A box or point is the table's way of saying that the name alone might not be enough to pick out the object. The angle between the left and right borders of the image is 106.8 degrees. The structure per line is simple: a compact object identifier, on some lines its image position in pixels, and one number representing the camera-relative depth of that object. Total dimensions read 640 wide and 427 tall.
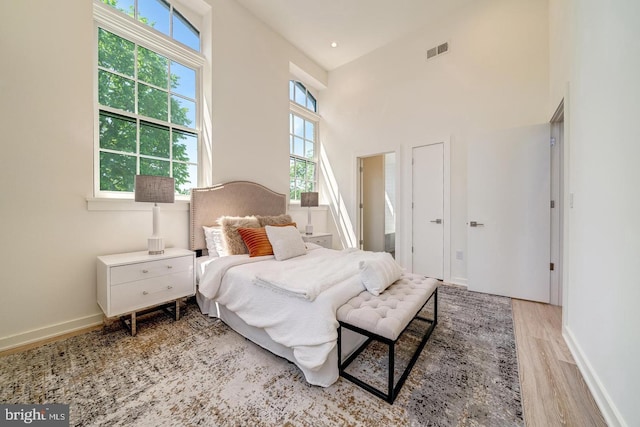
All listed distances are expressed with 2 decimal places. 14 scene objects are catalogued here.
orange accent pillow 2.54
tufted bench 1.33
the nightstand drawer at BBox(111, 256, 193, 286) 1.93
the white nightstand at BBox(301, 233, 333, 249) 3.73
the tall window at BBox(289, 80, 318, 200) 4.50
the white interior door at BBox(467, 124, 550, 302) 2.76
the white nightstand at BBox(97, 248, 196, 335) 1.92
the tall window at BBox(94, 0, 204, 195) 2.32
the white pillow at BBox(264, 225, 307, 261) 2.50
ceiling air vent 3.50
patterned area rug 1.24
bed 1.44
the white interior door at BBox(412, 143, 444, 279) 3.58
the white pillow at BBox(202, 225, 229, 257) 2.58
